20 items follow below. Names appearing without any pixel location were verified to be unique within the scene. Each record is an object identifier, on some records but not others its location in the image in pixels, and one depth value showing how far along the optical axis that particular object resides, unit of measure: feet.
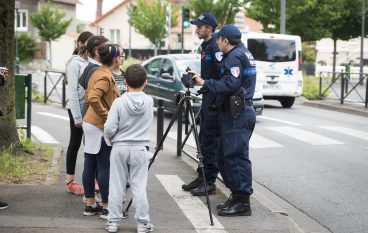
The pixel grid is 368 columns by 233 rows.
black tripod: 19.41
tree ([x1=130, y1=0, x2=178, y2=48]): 174.70
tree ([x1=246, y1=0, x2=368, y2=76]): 101.91
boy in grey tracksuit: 16.97
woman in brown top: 18.03
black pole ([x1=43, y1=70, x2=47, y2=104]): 64.43
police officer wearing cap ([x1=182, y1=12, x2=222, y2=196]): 21.31
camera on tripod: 19.13
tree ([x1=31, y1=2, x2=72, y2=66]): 181.37
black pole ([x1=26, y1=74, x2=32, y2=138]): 31.76
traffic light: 81.80
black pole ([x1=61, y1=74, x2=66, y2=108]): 60.03
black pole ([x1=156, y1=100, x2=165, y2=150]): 32.39
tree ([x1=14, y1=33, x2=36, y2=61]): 185.47
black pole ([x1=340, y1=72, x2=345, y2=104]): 63.84
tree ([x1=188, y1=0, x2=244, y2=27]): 133.94
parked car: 47.09
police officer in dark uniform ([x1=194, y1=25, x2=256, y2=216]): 18.89
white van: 60.85
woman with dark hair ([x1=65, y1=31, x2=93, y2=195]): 20.11
